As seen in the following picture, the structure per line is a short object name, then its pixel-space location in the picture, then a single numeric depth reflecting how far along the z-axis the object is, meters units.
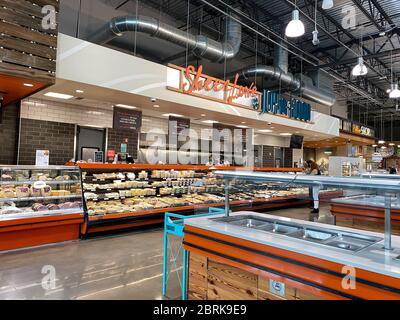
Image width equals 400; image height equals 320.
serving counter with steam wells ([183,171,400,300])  1.79
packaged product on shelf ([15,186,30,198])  5.11
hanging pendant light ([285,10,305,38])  4.60
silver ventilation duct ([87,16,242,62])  6.97
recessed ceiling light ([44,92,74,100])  6.49
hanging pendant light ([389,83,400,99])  8.89
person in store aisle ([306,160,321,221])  10.20
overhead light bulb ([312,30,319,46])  6.16
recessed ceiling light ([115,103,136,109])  7.44
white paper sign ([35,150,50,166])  5.95
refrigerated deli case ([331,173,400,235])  5.23
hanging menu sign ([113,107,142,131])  7.02
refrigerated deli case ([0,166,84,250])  4.83
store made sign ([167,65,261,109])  6.97
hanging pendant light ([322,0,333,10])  5.23
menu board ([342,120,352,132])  15.22
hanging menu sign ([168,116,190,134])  8.59
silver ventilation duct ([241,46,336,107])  10.26
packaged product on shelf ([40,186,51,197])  5.33
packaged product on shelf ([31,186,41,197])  5.26
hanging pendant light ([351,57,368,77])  7.02
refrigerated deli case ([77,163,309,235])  5.93
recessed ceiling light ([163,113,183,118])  8.71
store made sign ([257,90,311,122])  9.35
